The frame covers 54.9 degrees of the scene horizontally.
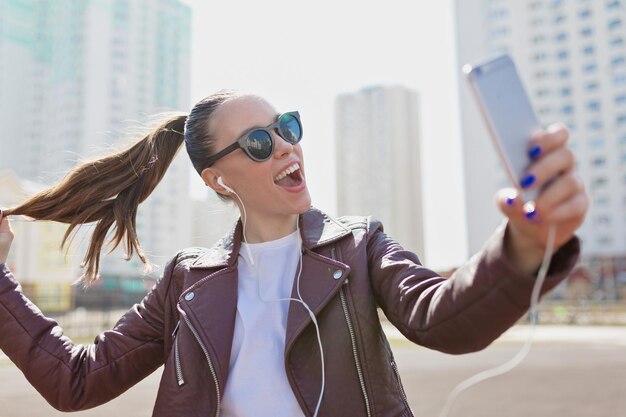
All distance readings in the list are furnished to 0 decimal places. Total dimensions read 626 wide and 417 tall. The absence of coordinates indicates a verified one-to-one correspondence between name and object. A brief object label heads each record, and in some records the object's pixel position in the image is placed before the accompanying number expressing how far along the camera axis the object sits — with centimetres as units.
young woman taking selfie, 149
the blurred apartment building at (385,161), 8450
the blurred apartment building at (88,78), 6812
